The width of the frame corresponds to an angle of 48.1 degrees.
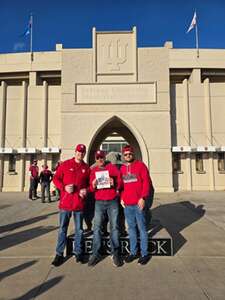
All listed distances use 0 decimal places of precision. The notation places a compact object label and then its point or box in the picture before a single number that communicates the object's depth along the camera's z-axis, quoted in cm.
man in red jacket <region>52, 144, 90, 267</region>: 425
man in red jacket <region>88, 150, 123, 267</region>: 427
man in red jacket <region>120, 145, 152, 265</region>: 431
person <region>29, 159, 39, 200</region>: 1330
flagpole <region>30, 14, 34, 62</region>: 1964
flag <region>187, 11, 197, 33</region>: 1941
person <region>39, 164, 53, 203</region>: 1250
